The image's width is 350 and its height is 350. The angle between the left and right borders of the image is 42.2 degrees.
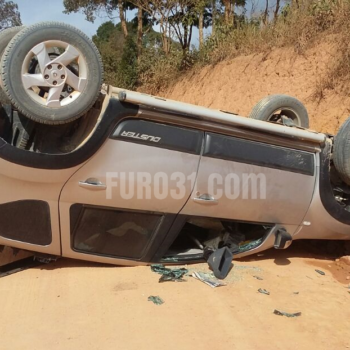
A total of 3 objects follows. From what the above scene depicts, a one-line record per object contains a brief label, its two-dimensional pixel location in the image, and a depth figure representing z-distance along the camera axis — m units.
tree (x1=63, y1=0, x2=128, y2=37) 24.95
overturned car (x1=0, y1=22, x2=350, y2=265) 3.16
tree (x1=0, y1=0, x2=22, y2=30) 41.00
